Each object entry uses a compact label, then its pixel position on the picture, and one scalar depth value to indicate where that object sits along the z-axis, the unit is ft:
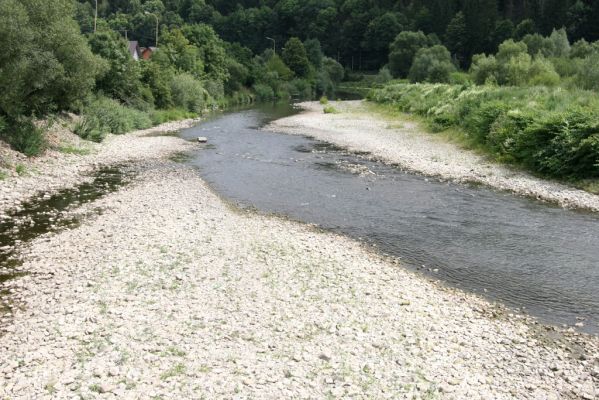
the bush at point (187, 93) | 184.65
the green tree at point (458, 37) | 452.35
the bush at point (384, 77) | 364.95
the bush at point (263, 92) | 298.97
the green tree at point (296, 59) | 407.69
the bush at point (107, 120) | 114.11
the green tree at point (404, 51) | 430.61
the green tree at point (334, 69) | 460.14
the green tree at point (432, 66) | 299.79
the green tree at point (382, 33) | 529.45
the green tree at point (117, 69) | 143.64
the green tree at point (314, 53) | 467.11
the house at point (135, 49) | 302.66
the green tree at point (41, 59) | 73.77
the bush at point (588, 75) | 163.73
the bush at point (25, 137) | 84.28
